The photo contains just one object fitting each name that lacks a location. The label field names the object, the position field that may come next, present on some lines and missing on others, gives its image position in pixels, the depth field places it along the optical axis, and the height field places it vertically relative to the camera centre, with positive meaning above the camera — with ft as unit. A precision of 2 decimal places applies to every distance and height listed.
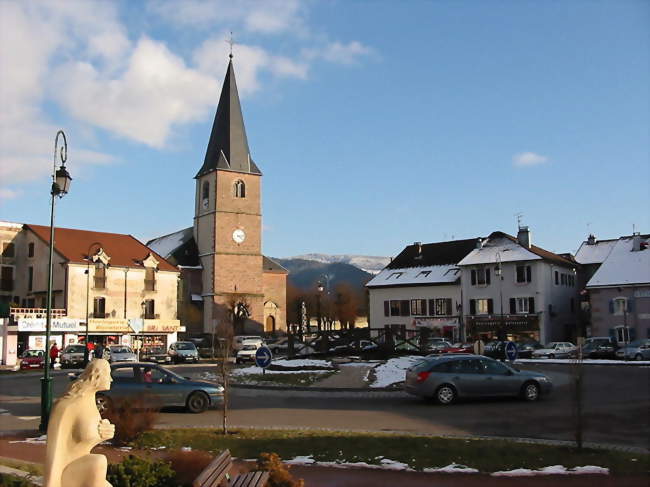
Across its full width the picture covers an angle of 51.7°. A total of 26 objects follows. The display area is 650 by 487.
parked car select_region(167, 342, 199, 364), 157.79 -9.32
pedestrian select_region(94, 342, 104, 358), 90.85 -5.11
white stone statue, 19.69 -3.67
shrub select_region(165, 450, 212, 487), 27.02 -6.40
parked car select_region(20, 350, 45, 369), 140.97 -9.62
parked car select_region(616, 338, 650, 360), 137.08 -8.97
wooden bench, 23.66 -6.15
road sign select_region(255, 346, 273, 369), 71.36 -4.83
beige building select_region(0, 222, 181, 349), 197.06 +10.07
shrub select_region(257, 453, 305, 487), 26.12 -6.34
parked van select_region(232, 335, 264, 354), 167.66 -7.51
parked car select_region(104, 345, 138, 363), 134.62 -8.12
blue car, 57.52 -6.42
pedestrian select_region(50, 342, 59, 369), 137.08 -7.94
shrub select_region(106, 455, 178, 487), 24.73 -5.97
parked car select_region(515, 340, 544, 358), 154.10 -9.48
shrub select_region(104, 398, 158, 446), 40.27 -6.34
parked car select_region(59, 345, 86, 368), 135.44 -8.58
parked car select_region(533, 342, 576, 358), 155.33 -9.72
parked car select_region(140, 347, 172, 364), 156.62 -10.09
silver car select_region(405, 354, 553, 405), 61.16 -6.41
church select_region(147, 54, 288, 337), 264.52 +29.03
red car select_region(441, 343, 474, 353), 132.16 -7.85
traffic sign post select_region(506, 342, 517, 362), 75.61 -4.75
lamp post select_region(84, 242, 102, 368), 191.31 +17.87
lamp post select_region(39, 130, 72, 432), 47.40 +3.37
